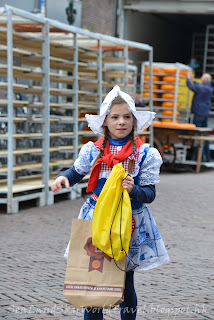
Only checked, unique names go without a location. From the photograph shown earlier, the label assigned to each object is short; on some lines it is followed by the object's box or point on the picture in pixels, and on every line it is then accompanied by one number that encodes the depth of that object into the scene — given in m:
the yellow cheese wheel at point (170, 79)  17.27
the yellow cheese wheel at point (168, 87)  17.20
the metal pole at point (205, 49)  22.97
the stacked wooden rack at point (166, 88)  17.23
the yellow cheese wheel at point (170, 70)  17.28
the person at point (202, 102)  17.05
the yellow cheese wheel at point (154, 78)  17.29
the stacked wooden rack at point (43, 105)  9.01
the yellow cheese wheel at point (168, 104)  17.31
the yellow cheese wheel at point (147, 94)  17.19
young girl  3.74
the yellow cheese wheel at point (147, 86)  17.31
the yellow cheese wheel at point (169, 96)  17.27
